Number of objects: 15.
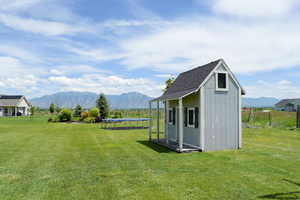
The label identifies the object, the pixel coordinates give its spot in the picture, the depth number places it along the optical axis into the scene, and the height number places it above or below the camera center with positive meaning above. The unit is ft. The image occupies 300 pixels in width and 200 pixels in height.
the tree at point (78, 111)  105.40 -1.89
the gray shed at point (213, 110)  31.19 -0.40
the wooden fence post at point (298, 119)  60.01 -3.06
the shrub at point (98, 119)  90.00 -4.64
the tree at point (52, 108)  145.73 -0.82
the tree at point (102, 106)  92.84 +0.29
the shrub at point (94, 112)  90.33 -2.00
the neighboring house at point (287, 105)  207.28 +2.06
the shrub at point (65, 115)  94.89 -3.31
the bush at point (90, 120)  88.77 -4.91
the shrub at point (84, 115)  94.58 -3.28
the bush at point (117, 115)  98.53 -3.42
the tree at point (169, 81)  59.77 +6.46
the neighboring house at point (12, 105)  149.89 +0.97
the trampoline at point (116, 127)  67.40 -5.93
